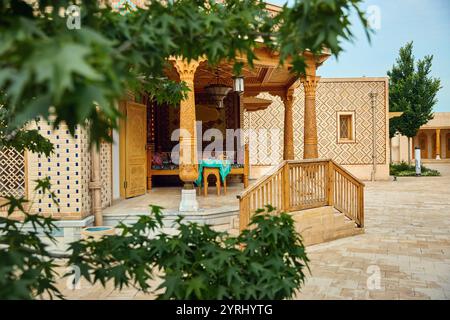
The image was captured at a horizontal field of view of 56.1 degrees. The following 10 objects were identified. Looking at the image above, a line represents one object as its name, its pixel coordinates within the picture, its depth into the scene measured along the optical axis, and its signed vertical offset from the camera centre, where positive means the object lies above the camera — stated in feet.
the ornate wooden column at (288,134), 39.22 +1.54
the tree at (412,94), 73.51 +9.66
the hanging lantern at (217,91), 30.45 +4.39
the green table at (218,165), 29.89 -0.96
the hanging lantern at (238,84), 28.94 +4.62
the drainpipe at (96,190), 23.08 -2.02
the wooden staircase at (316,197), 21.13 -2.49
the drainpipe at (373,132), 59.06 +2.40
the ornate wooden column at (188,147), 23.83 +0.28
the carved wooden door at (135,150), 29.66 +0.20
